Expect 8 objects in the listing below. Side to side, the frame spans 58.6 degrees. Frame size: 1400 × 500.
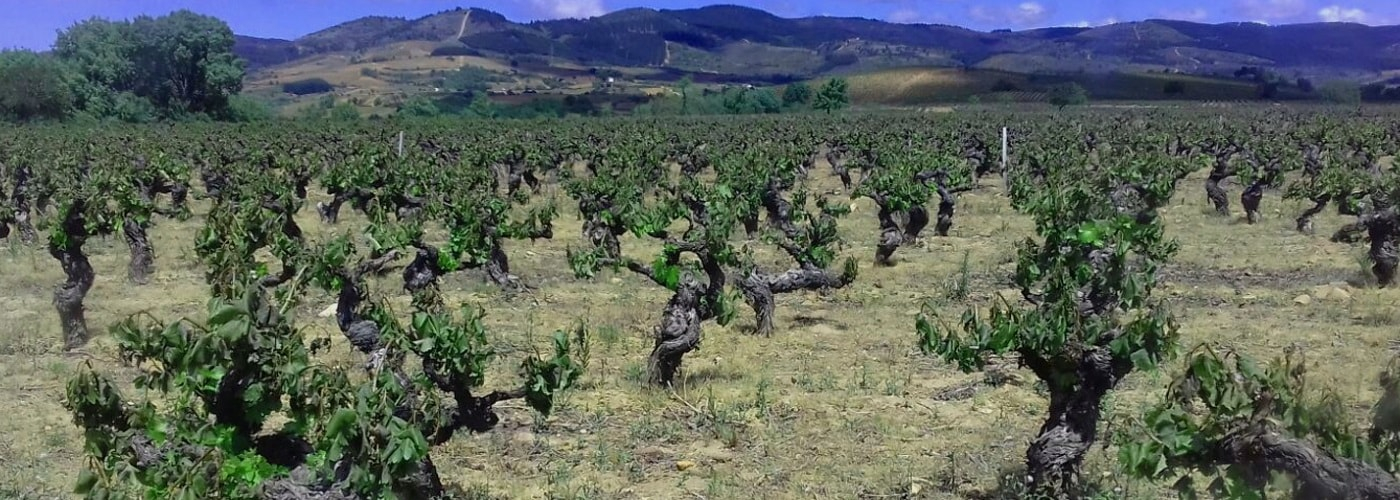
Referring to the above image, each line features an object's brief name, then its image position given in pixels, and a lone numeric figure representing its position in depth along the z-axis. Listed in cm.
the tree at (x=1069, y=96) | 9056
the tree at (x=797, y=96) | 9619
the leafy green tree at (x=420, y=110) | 8525
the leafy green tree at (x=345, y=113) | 7550
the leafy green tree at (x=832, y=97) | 9256
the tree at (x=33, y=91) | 6319
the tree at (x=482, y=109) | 8518
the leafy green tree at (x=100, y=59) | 6912
